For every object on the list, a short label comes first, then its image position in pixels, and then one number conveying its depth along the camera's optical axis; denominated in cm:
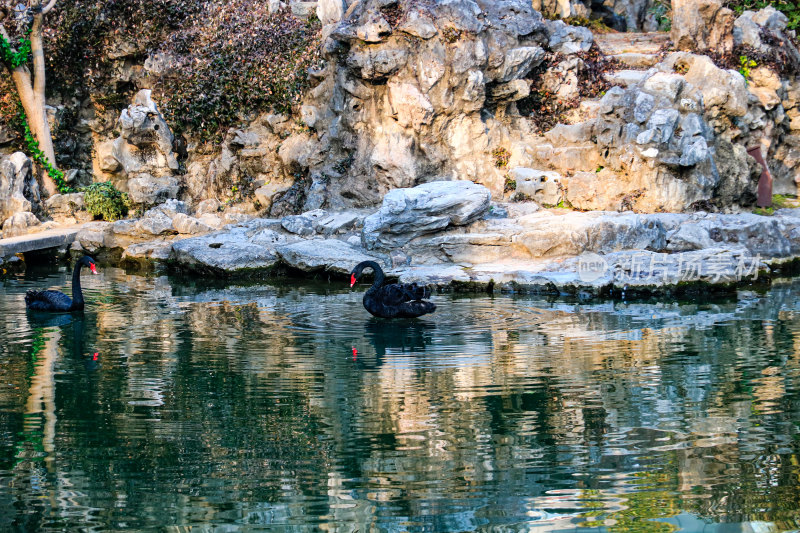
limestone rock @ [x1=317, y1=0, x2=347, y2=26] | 2134
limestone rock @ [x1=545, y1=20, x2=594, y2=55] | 2105
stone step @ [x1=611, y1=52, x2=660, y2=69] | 2142
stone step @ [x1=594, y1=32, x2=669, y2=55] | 2227
